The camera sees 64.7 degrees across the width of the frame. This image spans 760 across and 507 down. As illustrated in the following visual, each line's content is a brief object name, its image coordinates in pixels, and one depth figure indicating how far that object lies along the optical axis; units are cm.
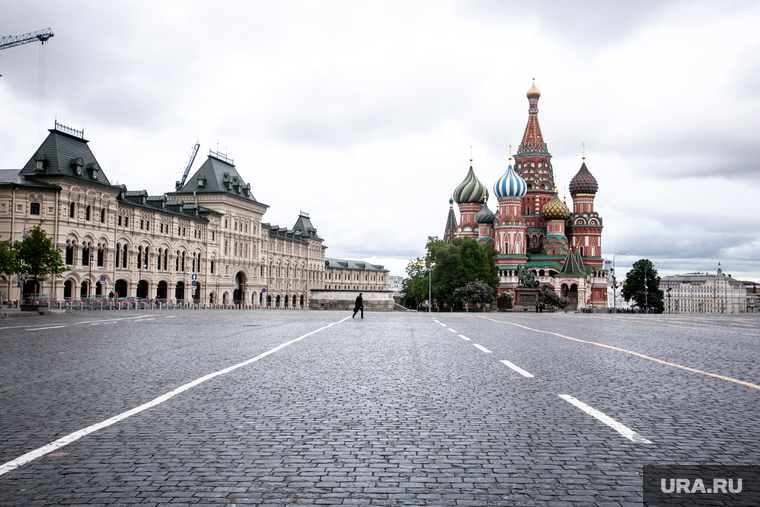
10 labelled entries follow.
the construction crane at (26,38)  6028
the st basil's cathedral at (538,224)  9981
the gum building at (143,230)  5228
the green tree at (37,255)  4388
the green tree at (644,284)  9794
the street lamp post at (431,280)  7788
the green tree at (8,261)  4300
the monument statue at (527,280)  7504
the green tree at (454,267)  8094
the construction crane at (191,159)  12945
